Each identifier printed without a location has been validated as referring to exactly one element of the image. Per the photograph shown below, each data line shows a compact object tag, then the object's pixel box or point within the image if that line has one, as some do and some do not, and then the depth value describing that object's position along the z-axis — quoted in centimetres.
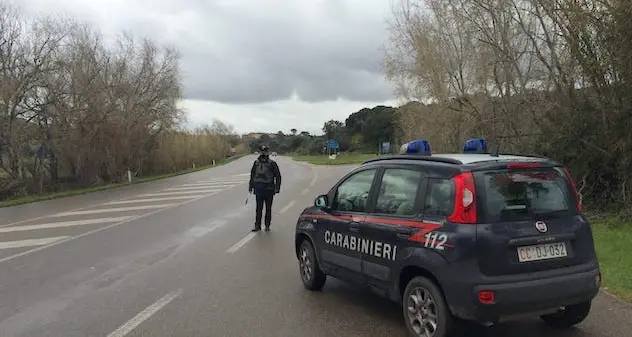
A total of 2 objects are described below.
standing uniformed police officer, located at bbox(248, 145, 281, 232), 1216
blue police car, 466
